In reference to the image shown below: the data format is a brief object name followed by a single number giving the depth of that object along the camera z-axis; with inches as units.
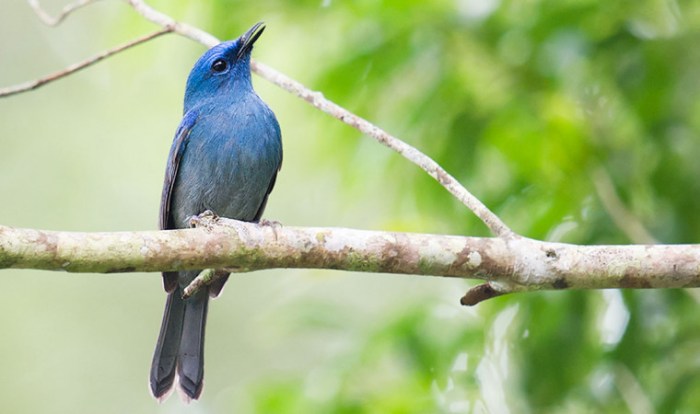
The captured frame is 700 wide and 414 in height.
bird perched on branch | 387.2
